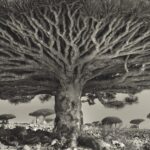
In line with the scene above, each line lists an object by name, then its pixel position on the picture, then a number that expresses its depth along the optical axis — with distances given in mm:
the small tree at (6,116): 44147
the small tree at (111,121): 44594
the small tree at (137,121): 53981
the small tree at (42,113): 46750
